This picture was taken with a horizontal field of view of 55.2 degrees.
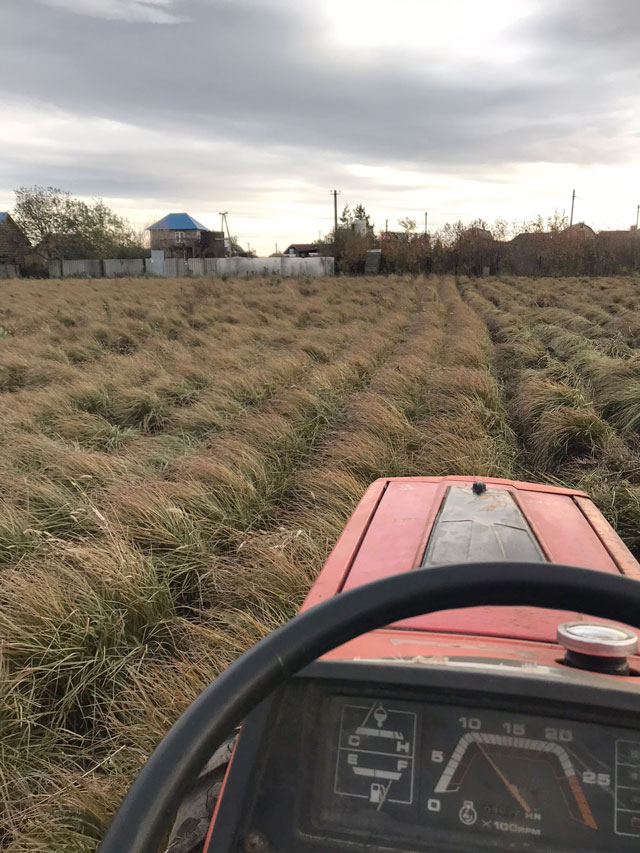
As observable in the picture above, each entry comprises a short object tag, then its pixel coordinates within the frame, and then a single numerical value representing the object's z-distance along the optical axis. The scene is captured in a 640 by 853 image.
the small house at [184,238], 60.31
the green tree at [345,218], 60.33
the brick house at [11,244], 50.75
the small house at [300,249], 67.49
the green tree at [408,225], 51.42
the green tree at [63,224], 52.78
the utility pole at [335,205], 58.12
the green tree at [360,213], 67.94
